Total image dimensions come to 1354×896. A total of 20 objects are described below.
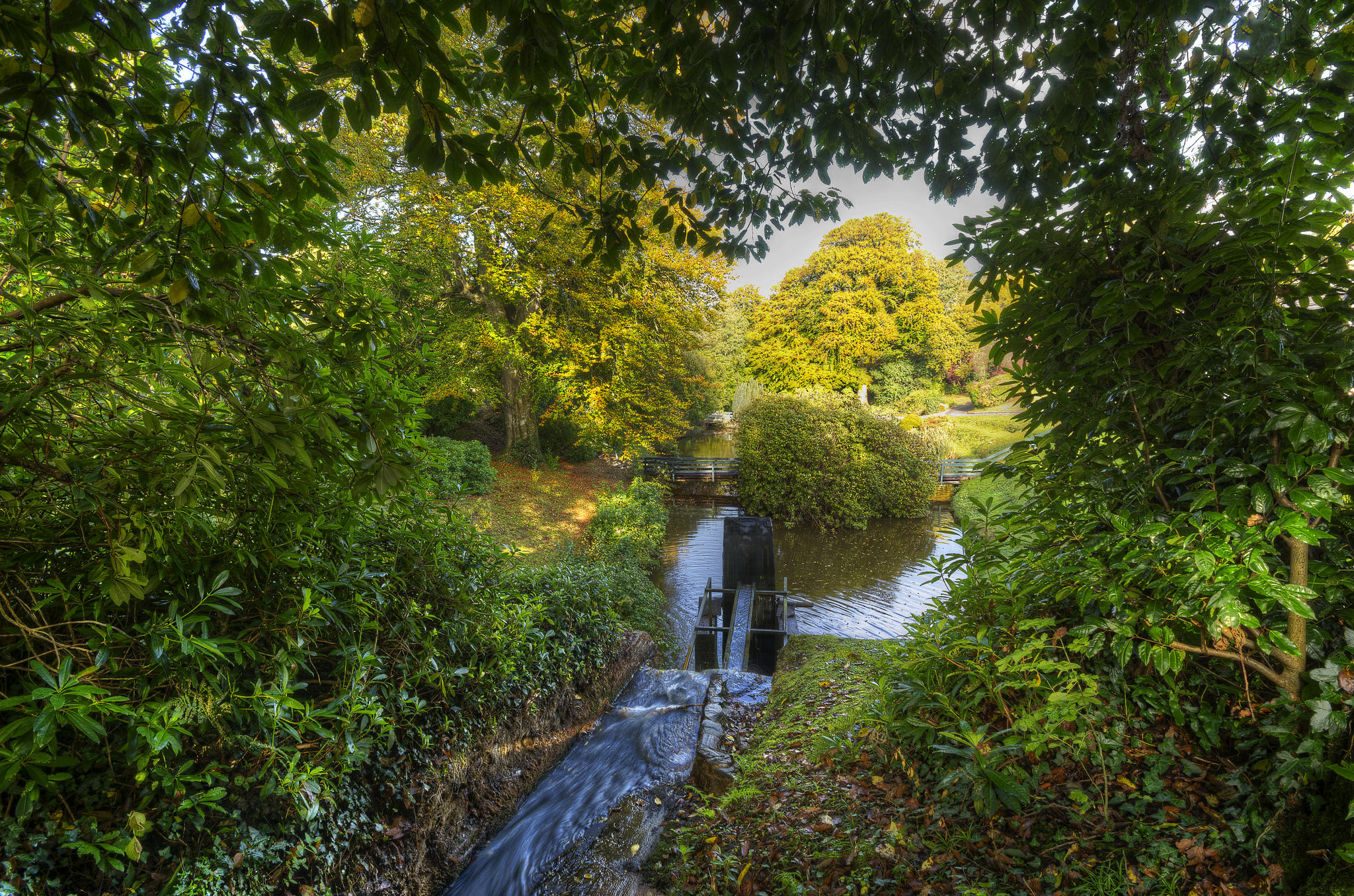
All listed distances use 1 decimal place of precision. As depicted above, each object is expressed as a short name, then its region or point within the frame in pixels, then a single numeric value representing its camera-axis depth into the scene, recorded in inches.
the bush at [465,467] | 383.2
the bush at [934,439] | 601.0
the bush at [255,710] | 64.3
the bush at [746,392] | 835.4
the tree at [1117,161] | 64.2
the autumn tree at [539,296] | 406.3
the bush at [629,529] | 394.9
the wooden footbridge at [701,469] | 716.0
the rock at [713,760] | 121.5
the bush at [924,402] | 864.9
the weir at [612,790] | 109.7
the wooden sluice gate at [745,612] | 267.4
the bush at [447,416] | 617.0
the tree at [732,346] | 987.3
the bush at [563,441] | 697.6
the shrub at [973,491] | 452.4
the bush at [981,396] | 1026.2
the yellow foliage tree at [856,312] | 871.7
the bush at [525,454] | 595.8
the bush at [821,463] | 546.3
